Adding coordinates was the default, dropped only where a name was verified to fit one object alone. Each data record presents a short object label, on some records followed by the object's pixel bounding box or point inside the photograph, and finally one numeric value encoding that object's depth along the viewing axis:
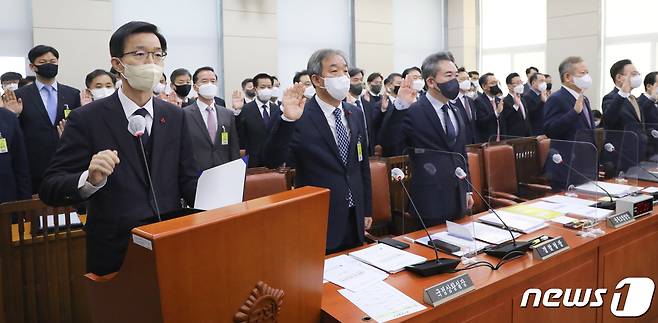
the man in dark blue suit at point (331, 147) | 2.38
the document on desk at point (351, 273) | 1.68
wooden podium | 0.92
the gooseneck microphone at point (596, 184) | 2.62
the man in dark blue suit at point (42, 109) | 3.76
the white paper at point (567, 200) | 2.74
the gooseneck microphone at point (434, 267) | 1.74
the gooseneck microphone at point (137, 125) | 1.45
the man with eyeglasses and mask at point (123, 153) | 1.57
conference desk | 1.56
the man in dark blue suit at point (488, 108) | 5.80
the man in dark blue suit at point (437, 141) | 2.40
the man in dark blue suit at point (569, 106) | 3.83
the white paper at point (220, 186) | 1.43
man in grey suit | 3.44
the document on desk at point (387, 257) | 1.84
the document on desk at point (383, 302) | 1.44
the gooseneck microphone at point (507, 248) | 1.94
